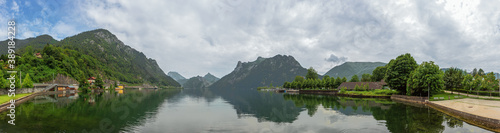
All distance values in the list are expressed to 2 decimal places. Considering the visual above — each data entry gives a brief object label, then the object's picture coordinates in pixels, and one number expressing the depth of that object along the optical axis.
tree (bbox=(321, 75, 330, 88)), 151.10
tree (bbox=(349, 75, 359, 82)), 163.73
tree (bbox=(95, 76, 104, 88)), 149.48
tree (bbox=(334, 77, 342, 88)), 146.12
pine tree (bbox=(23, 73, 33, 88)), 85.14
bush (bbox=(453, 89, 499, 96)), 72.31
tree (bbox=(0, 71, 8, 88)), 65.62
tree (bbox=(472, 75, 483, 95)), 78.38
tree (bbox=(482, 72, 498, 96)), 75.81
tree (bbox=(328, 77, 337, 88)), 147.10
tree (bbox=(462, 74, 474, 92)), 82.23
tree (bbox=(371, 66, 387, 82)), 140.30
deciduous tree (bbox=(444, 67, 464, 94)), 99.56
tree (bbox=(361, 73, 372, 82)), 163.52
